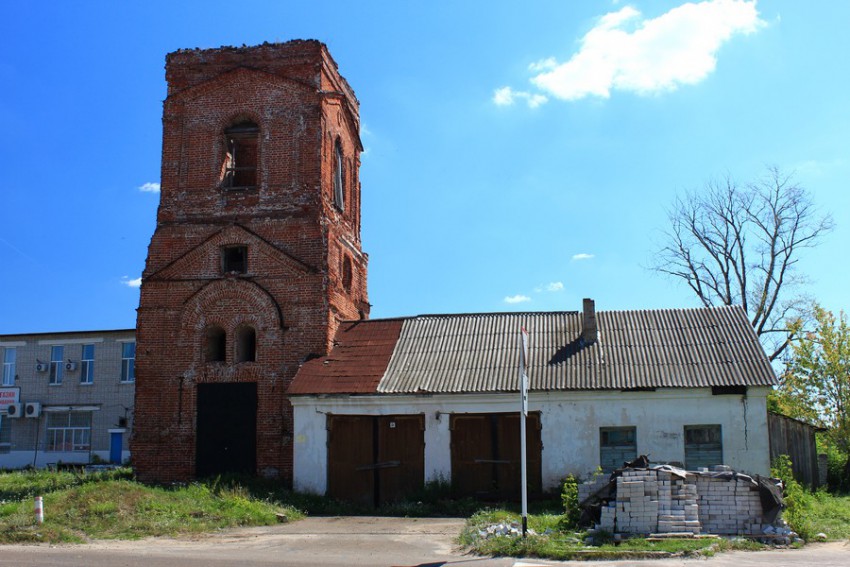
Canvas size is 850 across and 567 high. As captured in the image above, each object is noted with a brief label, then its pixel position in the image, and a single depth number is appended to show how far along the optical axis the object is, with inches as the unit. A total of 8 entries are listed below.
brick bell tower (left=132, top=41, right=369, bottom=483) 824.3
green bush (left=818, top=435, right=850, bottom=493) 984.9
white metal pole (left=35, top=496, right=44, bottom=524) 590.6
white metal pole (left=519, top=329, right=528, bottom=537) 482.9
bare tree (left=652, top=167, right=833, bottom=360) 1268.5
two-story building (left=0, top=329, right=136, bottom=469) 1416.1
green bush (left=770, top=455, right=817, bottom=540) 521.6
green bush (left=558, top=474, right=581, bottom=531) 543.5
